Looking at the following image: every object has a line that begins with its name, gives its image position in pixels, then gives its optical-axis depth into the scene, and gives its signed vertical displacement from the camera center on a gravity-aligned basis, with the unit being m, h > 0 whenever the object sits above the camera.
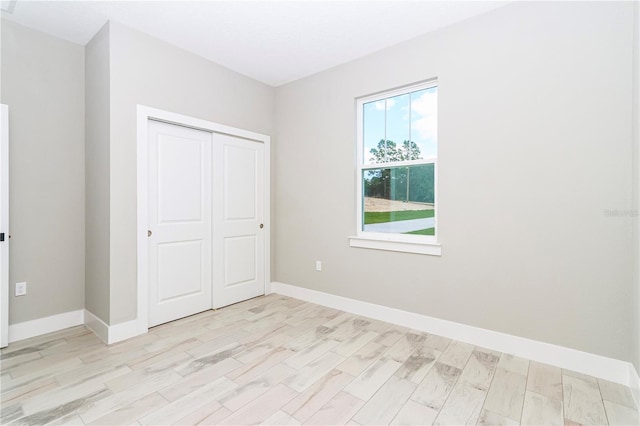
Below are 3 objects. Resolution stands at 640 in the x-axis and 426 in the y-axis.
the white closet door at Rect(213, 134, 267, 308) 3.56 -0.13
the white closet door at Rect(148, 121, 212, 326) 3.01 -0.12
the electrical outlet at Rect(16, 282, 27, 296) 2.74 -0.72
